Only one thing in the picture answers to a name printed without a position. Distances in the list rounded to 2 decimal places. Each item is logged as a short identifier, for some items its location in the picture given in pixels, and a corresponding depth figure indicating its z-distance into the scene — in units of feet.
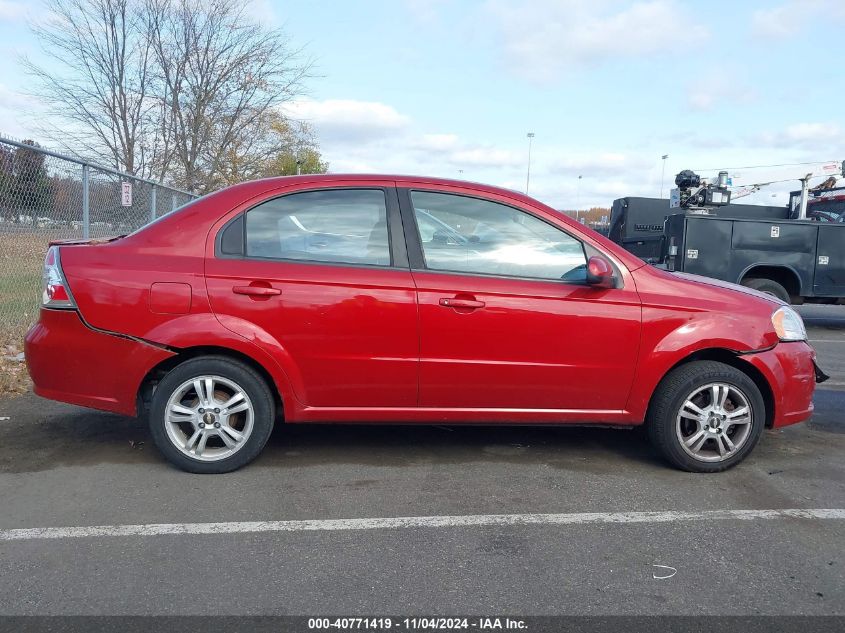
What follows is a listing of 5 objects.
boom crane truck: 34.06
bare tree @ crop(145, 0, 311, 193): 64.03
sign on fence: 29.89
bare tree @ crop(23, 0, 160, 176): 61.94
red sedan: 13.05
